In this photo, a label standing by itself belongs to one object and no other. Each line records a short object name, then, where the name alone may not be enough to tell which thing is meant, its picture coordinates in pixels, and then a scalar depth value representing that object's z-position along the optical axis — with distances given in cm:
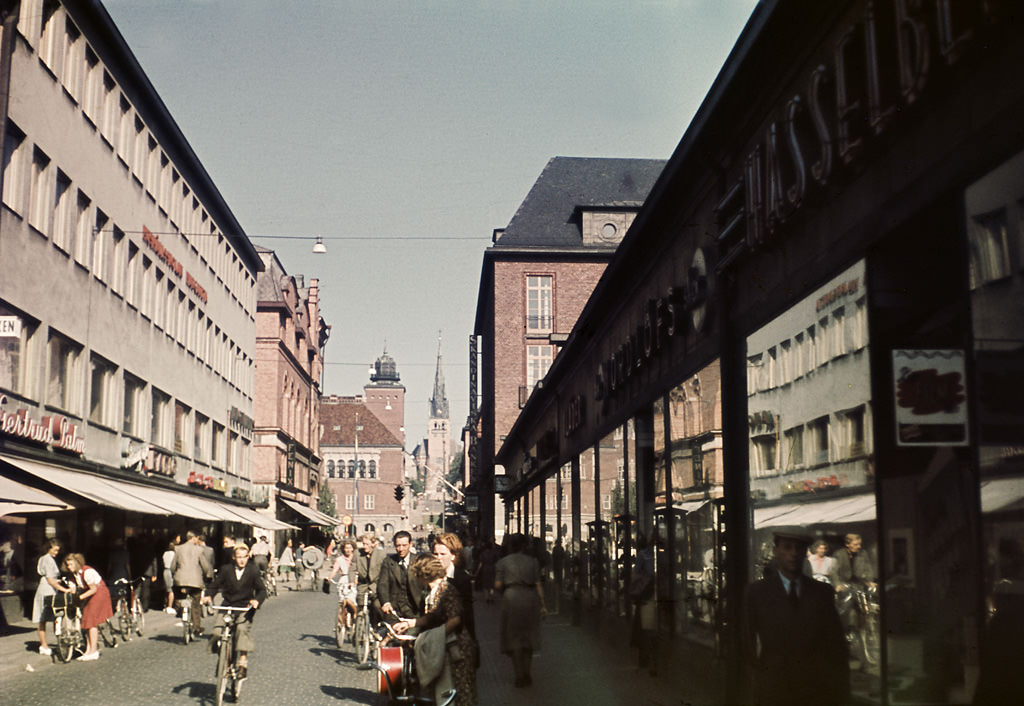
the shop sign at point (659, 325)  1290
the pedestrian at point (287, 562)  4559
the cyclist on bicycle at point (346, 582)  1797
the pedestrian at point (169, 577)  2561
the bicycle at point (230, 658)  1203
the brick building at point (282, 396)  6341
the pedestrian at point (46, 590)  1706
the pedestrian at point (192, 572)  2017
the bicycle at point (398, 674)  970
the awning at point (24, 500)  1783
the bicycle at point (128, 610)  2092
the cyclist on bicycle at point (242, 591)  1282
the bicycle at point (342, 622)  1856
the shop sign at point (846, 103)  604
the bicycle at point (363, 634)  1605
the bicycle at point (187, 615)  1980
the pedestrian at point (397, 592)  1061
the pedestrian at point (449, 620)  887
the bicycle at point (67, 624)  1664
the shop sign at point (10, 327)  2078
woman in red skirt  1695
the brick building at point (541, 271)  5675
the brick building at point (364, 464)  13700
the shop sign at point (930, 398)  627
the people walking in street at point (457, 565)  1072
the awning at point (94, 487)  2044
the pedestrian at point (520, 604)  1401
